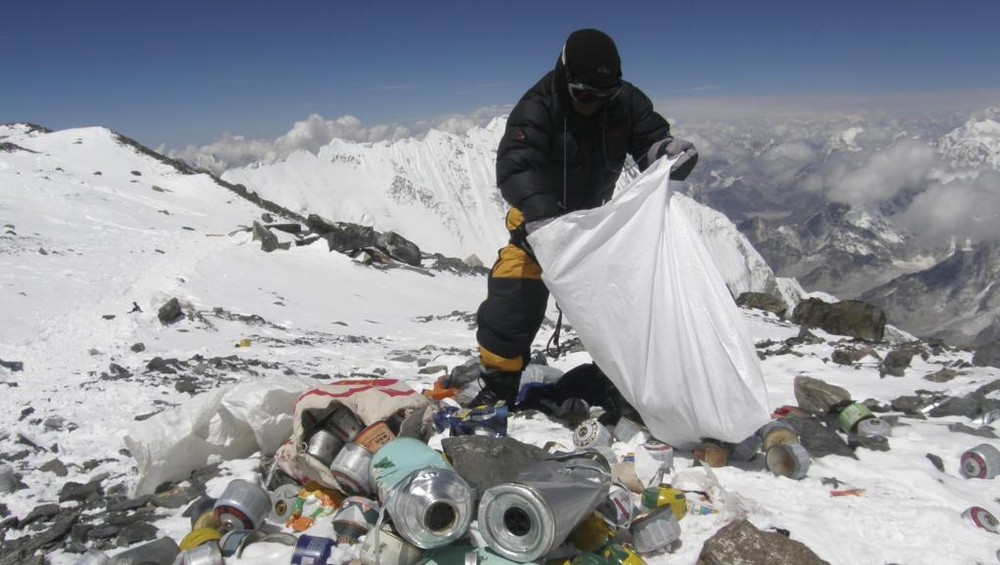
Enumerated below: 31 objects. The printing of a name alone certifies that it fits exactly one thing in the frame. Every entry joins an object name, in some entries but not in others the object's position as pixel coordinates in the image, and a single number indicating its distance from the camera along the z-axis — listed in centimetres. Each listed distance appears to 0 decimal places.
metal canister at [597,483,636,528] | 286
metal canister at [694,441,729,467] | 370
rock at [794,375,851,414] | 480
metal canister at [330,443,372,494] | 318
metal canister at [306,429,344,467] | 346
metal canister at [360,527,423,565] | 253
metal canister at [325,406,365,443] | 362
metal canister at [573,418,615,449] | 391
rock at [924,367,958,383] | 619
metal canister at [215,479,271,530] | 301
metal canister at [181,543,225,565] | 266
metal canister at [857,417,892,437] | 419
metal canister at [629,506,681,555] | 287
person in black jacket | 391
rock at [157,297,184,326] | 892
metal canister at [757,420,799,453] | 373
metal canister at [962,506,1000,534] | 299
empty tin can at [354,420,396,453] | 336
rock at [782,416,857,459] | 389
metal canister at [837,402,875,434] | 430
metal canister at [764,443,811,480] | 355
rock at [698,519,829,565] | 261
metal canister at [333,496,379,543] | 295
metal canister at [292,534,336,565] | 268
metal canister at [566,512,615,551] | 275
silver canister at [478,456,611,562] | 247
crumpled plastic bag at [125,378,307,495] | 378
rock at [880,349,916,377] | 648
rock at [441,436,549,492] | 302
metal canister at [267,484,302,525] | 327
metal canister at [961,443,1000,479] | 362
